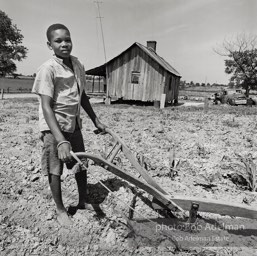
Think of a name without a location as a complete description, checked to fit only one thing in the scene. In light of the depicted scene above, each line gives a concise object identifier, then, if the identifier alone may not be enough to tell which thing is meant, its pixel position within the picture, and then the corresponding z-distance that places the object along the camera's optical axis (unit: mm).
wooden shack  18203
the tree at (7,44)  36375
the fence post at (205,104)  13718
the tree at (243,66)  38906
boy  2568
